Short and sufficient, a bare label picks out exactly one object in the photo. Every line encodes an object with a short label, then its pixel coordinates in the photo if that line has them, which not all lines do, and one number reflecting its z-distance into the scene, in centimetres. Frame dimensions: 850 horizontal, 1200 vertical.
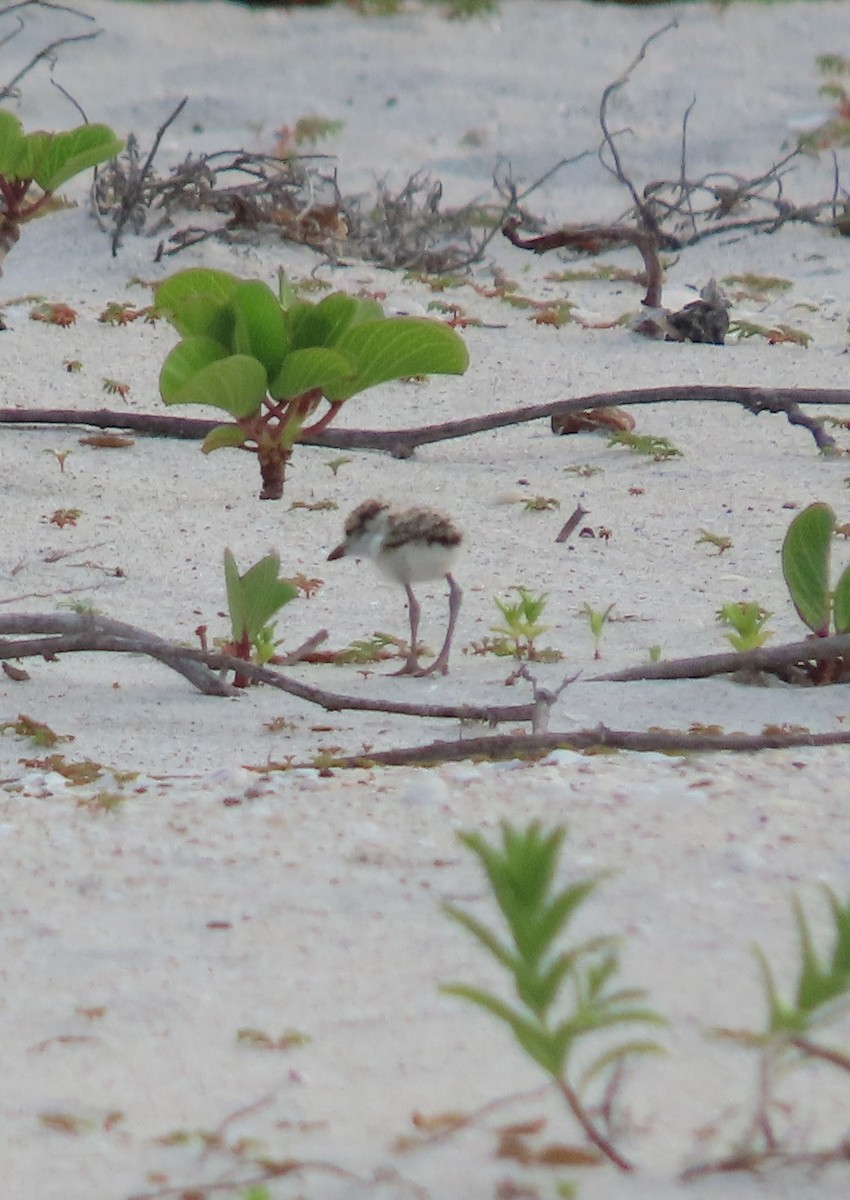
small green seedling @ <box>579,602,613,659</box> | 745
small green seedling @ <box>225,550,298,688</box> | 712
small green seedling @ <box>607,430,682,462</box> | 1078
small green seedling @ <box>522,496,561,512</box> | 999
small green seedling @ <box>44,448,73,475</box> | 1019
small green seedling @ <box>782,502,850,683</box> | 691
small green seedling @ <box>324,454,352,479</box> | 1052
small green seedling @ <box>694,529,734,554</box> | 935
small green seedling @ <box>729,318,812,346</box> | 1315
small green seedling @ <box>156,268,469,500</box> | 794
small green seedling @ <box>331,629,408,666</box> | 787
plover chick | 810
